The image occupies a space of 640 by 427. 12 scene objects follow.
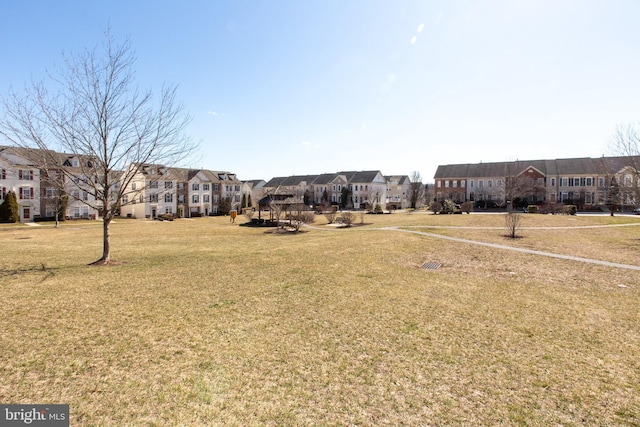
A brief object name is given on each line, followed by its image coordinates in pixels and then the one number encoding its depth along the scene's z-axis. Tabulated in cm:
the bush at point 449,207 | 4347
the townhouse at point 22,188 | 4041
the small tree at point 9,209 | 3881
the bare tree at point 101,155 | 1191
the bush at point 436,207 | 4598
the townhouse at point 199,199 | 5353
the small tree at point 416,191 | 7762
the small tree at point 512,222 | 2170
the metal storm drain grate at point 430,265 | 1343
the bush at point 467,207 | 4366
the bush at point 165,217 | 4975
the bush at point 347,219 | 3478
